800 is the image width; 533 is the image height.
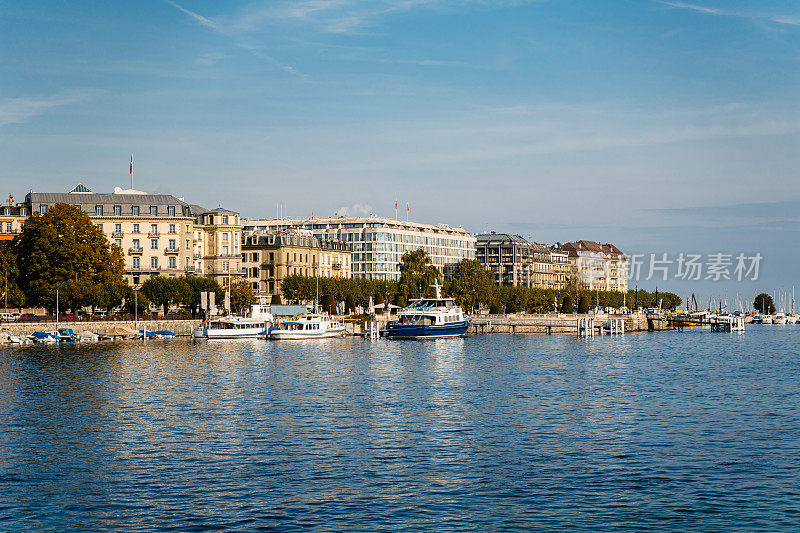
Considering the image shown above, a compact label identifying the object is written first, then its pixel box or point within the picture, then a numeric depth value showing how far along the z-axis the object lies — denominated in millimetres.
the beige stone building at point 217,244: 178375
